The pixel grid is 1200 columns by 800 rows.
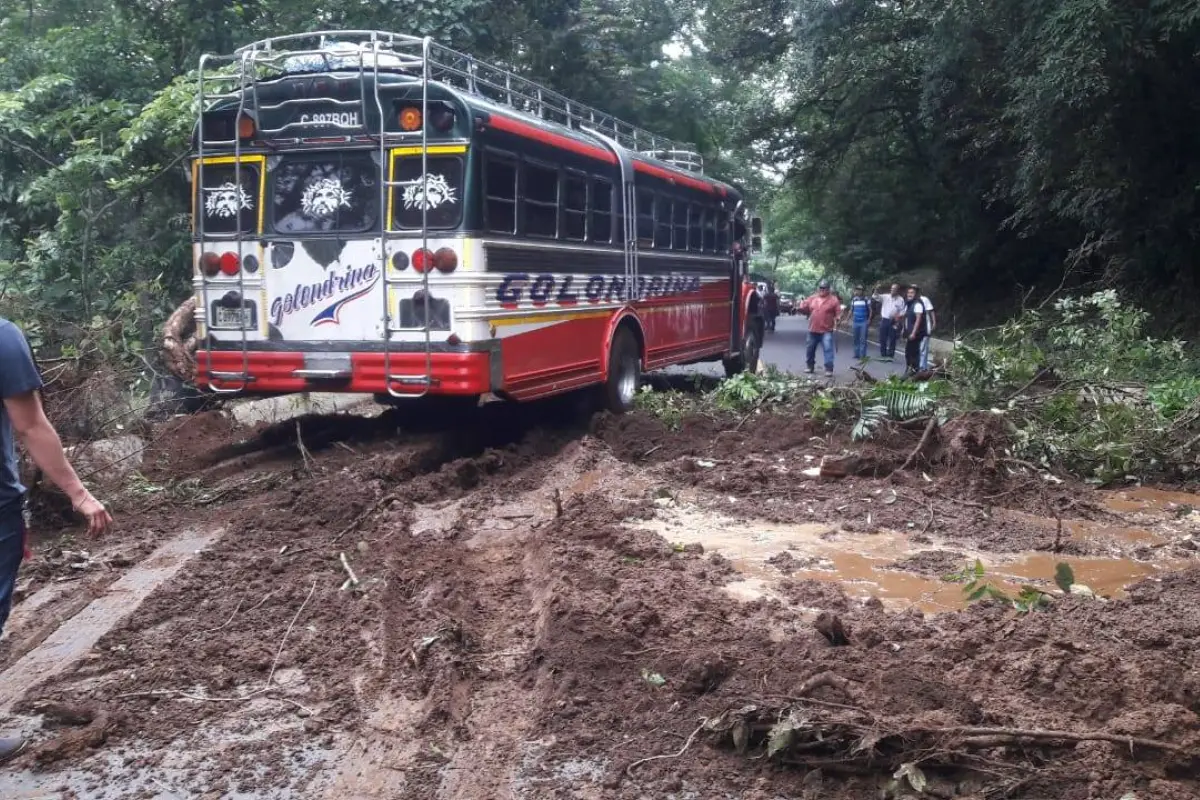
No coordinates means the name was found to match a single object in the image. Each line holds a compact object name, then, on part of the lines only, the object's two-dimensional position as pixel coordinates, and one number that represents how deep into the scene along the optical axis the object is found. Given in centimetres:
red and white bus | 928
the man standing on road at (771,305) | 3142
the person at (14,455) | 425
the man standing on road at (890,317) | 2189
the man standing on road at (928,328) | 1838
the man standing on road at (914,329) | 1816
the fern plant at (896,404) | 1030
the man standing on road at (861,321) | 2244
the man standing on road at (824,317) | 1869
